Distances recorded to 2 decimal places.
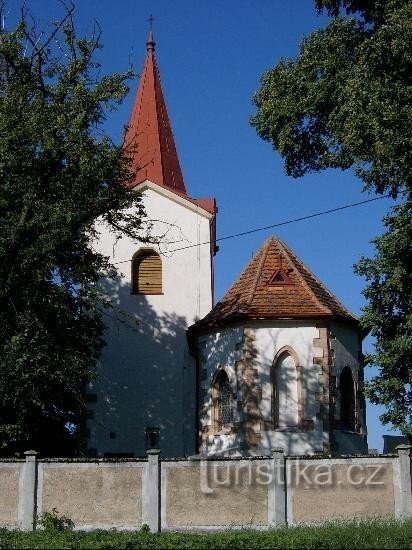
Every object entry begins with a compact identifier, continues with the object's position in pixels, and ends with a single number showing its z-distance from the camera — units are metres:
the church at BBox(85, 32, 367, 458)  20.88
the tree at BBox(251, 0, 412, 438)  16.52
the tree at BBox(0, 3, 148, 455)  17.64
